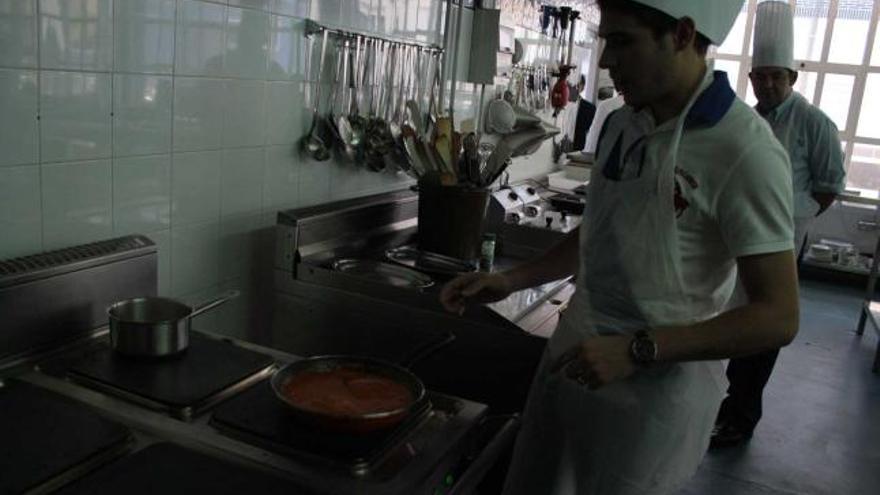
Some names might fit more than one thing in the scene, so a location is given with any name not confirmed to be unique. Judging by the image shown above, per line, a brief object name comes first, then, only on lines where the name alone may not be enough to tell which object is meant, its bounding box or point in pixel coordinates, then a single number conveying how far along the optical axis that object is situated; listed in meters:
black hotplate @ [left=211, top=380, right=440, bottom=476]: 0.89
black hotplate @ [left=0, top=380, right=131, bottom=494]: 0.81
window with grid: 4.86
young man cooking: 0.89
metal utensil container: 1.75
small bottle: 1.84
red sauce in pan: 0.99
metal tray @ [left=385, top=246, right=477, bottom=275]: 1.70
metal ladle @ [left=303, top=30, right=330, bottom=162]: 1.67
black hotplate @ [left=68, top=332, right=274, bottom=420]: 1.01
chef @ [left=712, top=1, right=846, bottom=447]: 2.46
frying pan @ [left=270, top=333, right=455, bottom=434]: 0.93
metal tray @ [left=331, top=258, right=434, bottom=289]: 1.60
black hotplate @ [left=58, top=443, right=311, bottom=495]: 0.81
